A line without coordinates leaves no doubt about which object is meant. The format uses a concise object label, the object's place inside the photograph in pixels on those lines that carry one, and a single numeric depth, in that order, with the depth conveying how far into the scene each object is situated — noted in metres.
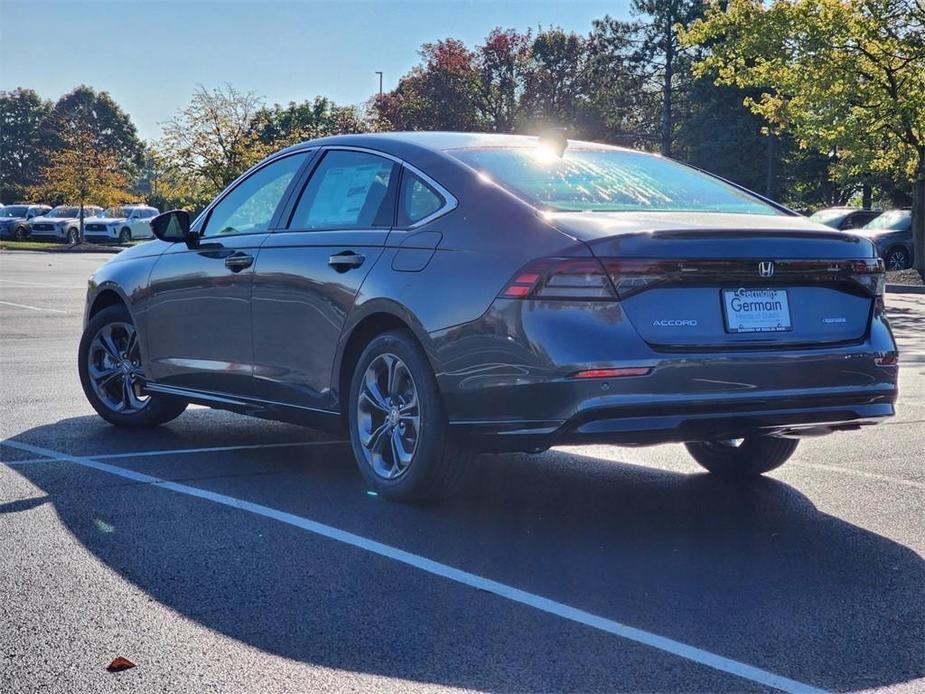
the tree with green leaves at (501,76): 69.31
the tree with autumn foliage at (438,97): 67.75
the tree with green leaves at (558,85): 69.88
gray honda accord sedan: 5.17
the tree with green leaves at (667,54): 76.31
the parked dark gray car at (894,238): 31.38
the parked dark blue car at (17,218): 60.38
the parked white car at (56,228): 56.47
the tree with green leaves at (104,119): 120.75
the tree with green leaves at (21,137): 107.94
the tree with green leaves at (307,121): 50.69
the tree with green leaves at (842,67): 27.98
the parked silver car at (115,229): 54.94
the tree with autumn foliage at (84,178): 54.75
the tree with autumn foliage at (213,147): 46.31
